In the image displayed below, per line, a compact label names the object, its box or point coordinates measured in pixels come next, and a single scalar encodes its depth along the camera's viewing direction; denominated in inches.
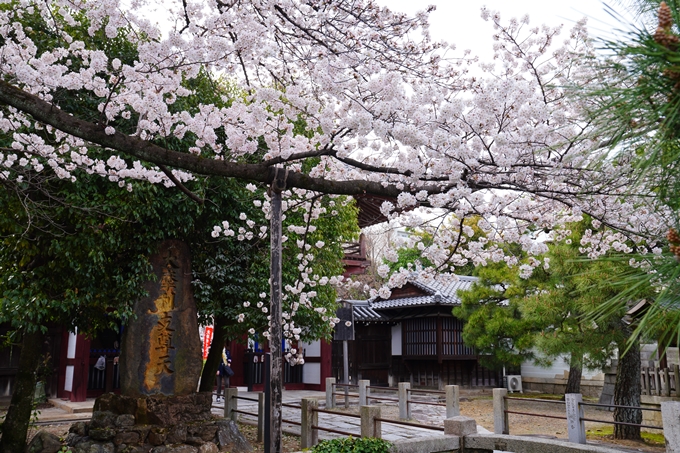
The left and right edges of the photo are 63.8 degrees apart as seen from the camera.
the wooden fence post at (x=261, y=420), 383.2
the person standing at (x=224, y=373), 649.7
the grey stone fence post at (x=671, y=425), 233.6
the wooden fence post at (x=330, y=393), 574.6
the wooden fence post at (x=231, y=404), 421.1
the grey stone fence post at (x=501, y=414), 377.1
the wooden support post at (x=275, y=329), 182.7
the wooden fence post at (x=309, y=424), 329.1
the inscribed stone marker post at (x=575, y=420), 326.3
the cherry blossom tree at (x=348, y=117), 205.6
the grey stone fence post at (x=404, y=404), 508.4
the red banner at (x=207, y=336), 667.4
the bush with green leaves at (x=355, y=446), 221.1
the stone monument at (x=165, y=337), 328.8
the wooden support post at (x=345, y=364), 632.8
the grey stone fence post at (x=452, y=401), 410.0
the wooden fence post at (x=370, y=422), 279.0
